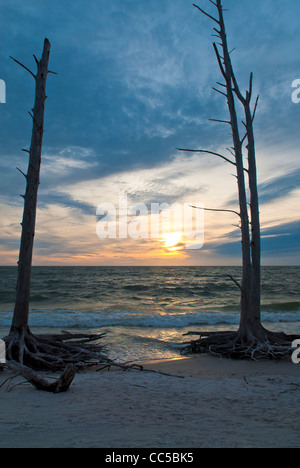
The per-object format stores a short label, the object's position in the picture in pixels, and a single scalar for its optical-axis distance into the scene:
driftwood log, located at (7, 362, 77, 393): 4.40
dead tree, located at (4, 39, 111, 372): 6.09
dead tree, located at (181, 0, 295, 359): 7.31
